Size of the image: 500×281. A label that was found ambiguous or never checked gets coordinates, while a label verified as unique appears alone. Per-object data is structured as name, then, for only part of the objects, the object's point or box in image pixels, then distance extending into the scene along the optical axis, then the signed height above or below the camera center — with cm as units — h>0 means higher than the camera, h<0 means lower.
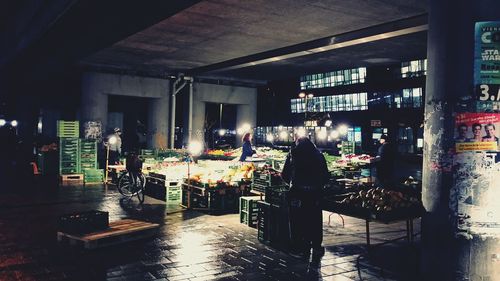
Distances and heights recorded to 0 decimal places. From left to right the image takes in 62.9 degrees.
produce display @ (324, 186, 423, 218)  624 -102
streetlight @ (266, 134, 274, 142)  4463 +27
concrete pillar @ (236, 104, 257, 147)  3170 +195
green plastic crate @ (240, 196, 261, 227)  967 -167
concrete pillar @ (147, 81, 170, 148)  2700 +119
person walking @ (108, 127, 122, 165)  1894 -57
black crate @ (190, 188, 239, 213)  1143 -171
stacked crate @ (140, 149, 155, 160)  2174 -80
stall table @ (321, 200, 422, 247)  610 -111
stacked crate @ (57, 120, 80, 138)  1717 +36
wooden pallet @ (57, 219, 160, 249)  744 -184
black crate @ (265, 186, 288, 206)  778 -106
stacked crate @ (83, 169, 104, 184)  1708 -158
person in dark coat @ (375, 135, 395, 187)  1110 -55
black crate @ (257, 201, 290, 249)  779 -167
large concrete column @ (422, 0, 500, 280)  566 +16
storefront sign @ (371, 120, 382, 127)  4584 +214
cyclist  1349 -90
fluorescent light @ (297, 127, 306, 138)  776 +15
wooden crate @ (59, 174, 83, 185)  1688 -173
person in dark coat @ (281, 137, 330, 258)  747 -110
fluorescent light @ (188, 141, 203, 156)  1191 -23
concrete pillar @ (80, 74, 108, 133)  2455 +219
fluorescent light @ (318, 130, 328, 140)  4444 +76
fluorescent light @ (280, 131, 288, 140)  4056 +66
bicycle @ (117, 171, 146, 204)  1322 -153
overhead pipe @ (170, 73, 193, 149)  2730 +237
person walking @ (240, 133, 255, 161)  1609 -31
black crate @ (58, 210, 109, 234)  779 -163
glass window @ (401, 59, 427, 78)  4309 +797
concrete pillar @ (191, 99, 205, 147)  2867 +133
